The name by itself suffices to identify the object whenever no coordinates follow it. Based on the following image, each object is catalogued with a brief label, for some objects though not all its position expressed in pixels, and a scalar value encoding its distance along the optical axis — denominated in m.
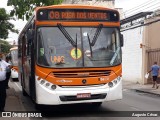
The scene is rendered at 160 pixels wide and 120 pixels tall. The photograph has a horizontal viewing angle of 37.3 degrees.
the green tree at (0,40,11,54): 42.60
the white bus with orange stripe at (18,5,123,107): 6.60
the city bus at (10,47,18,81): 19.31
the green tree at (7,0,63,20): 9.68
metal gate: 15.48
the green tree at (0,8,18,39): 23.19
